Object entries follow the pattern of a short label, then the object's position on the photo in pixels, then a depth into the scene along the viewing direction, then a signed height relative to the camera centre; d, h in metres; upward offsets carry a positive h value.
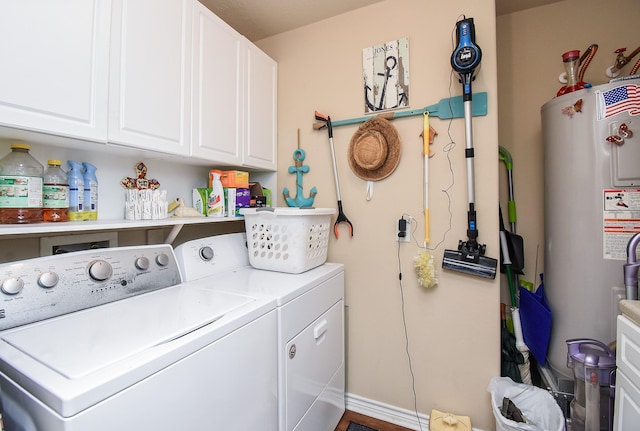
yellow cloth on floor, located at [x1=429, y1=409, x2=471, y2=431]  1.49 -1.09
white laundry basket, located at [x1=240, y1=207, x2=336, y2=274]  1.50 -0.10
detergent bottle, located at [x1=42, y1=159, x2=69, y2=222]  1.07 +0.10
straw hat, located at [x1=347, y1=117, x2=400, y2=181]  1.70 +0.44
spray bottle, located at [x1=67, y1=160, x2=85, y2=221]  1.16 +0.12
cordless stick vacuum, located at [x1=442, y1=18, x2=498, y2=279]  1.42 +0.27
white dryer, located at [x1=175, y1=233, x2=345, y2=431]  1.17 -0.48
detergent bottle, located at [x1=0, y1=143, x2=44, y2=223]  0.95 +0.11
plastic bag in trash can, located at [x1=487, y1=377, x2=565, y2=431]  1.31 -0.91
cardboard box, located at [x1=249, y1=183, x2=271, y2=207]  1.86 +0.17
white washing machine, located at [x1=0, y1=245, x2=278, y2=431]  0.59 -0.33
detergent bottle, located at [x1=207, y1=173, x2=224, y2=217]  1.64 +0.12
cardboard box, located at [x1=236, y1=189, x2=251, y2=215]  1.72 +0.14
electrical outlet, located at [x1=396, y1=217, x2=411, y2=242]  1.66 -0.06
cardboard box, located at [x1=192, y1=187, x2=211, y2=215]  1.68 +0.13
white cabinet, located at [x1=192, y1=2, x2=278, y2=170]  1.42 +0.71
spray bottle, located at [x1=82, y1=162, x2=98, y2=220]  1.21 +0.12
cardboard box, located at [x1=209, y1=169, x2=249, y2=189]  1.68 +0.25
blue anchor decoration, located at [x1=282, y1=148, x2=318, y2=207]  1.95 +0.25
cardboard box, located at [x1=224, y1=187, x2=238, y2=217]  1.68 +0.12
